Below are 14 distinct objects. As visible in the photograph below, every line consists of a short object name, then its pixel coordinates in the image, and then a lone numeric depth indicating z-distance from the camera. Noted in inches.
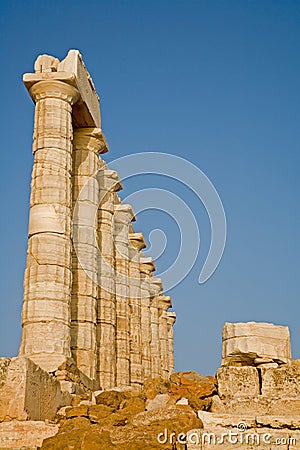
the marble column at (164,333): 1448.1
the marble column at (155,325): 1299.2
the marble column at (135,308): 1048.8
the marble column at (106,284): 797.2
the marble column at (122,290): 944.9
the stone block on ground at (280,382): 440.5
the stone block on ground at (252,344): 498.9
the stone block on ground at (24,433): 405.7
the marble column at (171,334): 1567.7
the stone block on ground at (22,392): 433.7
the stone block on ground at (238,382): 446.0
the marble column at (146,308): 1197.1
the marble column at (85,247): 723.4
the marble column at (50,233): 627.5
